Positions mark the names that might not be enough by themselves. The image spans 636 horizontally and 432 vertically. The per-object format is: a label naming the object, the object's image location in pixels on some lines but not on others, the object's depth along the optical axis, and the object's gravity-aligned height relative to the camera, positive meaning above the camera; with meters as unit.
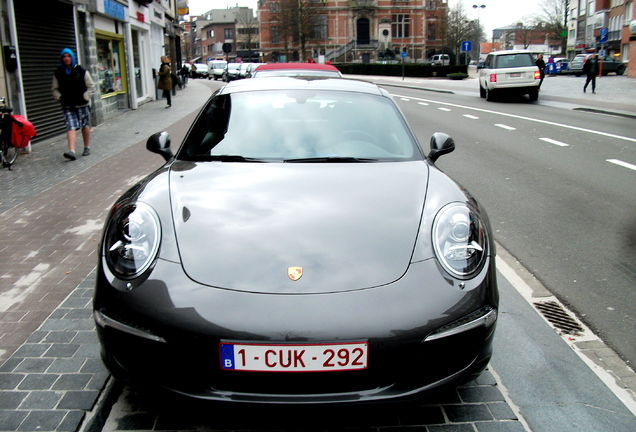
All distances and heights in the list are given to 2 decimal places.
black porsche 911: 2.35 -0.84
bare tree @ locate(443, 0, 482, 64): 73.06 +3.60
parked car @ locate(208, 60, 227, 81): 60.00 -0.31
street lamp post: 80.44 +6.17
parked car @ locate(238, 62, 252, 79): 48.23 -0.26
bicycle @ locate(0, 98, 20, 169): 9.48 -0.99
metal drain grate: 3.80 -1.57
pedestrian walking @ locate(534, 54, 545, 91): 26.63 -0.30
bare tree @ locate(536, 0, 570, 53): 88.69 +5.26
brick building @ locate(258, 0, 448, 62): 99.25 +4.78
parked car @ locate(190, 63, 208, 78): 65.75 -0.51
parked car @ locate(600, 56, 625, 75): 49.69 -0.92
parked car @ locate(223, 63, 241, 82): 49.62 -0.46
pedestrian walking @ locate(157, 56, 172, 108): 22.45 -0.44
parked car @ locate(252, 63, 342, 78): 10.58 -0.10
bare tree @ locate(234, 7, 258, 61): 121.21 +7.63
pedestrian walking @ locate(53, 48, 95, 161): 10.27 -0.33
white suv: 23.19 -0.60
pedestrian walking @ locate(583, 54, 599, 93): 25.90 -0.55
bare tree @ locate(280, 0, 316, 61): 90.62 +6.18
